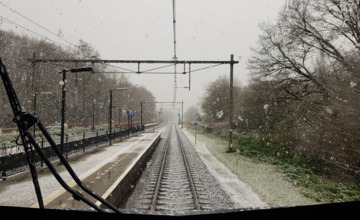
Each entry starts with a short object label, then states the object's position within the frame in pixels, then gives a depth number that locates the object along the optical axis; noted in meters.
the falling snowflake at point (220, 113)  43.12
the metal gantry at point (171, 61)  14.23
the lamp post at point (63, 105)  11.25
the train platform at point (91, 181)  6.59
